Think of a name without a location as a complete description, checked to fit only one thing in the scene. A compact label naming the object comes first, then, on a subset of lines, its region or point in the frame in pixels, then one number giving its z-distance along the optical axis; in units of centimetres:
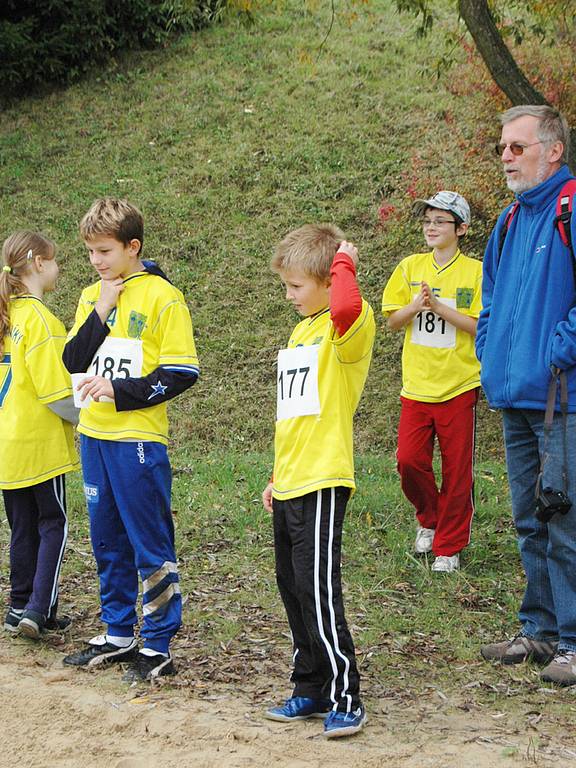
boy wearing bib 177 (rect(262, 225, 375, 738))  787
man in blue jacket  887
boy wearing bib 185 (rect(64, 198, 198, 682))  906
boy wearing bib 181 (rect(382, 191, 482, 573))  1214
